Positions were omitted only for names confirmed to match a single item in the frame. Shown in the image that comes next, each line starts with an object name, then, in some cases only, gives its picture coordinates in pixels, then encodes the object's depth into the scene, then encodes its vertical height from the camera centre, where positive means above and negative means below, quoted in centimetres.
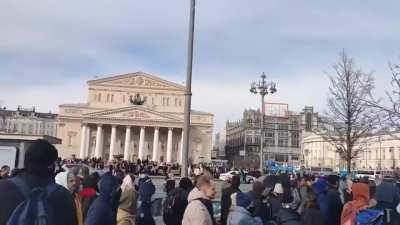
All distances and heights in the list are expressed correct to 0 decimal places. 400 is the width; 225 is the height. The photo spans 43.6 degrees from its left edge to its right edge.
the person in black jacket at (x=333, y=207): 897 -60
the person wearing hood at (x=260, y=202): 727 -47
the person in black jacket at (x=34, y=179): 344 -12
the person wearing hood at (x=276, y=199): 754 -44
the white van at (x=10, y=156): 1336 +10
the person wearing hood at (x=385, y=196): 712 -29
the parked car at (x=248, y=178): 4328 -74
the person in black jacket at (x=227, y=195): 850 -45
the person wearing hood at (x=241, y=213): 596 -53
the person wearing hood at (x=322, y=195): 891 -40
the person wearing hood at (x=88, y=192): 716 -42
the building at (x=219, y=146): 14438 +760
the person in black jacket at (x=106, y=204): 604 -50
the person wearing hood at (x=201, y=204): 544 -40
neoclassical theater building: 9506 +812
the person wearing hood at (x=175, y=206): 825 -65
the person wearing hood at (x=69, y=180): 629 -22
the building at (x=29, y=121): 15942 +1278
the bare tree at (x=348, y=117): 2338 +276
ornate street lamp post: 3784 +625
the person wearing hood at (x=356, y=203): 652 -38
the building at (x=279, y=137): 11519 +793
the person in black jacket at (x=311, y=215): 709 -60
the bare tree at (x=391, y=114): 1564 +192
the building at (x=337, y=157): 9925 +407
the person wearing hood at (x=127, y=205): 804 -65
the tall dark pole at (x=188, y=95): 1254 +189
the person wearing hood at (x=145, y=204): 938 -73
